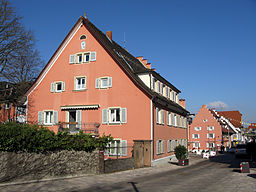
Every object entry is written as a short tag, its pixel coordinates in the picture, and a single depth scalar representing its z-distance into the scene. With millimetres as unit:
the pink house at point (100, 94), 25859
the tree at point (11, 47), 24812
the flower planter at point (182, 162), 26517
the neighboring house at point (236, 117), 97931
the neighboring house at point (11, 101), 26434
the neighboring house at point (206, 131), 69125
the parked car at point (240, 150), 38625
